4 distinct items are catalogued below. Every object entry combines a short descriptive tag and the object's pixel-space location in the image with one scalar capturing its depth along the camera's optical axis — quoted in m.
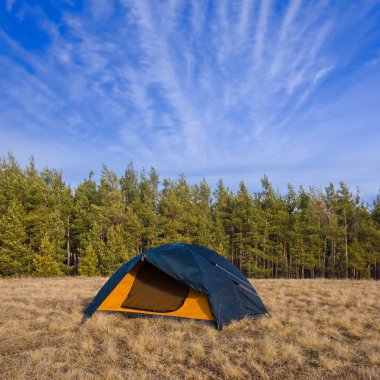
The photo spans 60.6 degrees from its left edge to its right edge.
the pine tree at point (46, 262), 24.73
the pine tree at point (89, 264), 26.20
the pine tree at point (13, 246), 24.62
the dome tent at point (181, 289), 7.55
